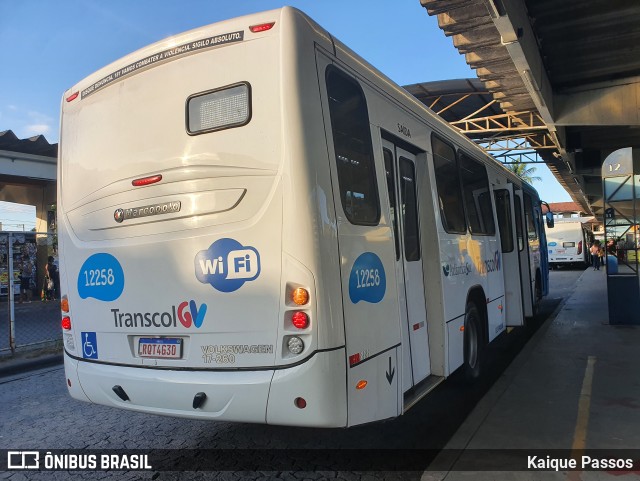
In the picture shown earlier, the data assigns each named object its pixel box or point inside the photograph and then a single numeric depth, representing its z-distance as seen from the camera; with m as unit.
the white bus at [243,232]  3.08
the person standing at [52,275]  15.80
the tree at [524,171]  36.19
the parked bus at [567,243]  28.50
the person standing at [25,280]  15.85
